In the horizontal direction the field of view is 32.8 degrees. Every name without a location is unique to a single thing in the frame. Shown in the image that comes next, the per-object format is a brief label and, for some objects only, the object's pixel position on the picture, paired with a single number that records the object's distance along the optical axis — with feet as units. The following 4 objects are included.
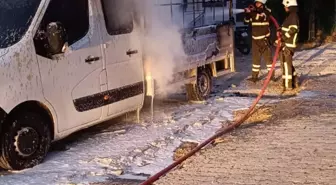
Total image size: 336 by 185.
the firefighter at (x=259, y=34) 39.24
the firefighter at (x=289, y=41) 36.09
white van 19.81
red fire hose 19.16
